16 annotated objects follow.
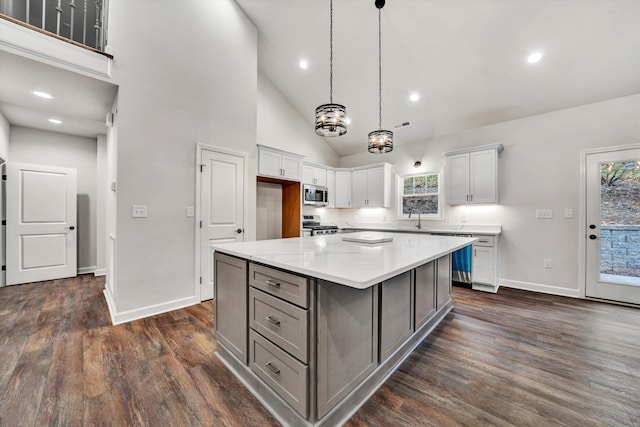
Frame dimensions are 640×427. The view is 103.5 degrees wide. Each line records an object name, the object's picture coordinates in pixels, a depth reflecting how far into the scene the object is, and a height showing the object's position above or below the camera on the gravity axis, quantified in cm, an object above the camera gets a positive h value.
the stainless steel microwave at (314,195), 503 +38
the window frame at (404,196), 482 +35
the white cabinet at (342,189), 590 +58
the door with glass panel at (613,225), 319 -13
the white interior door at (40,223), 380 -18
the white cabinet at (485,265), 375 -76
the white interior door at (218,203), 329 +13
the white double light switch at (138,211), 275 +1
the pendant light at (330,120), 207 +78
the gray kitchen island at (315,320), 126 -65
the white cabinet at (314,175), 523 +83
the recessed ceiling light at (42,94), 286 +136
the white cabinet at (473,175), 397 +65
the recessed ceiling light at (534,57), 311 +196
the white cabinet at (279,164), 406 +86
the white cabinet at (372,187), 533 +60
